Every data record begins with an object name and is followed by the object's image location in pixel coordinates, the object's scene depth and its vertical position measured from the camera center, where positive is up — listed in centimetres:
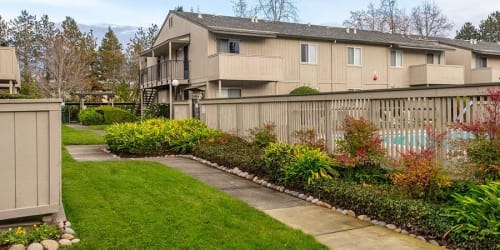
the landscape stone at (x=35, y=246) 456 -133
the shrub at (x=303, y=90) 2194 +138
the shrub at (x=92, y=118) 2738 +5
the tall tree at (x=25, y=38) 4559 +879
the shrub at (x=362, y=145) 757 -49
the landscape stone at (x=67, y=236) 489 -132
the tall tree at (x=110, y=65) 4997 +618
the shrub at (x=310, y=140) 926 -49
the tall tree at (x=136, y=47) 4978 +849
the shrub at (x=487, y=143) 566 -36
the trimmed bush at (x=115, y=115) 2764 +22
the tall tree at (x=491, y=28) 6041 +1228
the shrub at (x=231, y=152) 974 -87
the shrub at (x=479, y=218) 462 -115
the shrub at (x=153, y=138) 1300 -60
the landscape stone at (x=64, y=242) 470 -134
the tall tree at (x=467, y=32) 6406 +1253
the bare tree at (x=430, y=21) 5250 +1145
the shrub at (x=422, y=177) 596 -84
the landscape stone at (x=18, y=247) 452 -133
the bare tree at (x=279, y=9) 4553 +1131
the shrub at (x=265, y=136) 1122 -48
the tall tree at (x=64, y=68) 4078 +481
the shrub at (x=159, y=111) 2527 +42
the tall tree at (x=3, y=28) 4550 +956
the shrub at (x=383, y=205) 537 -123
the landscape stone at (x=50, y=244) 464 -134
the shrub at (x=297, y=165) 786 -90
